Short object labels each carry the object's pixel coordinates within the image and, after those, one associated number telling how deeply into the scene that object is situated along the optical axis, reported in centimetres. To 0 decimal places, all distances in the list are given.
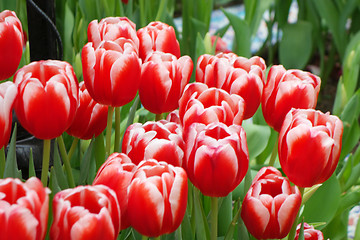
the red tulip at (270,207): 110
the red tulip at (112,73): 115
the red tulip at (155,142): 108
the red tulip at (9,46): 116
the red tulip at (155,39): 127
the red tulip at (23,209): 94
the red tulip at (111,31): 124
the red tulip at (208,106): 110
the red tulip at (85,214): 97
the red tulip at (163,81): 118
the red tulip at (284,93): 119
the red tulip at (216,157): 106
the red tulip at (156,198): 101
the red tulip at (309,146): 110
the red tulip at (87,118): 122
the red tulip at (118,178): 104
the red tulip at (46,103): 109
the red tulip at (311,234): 124
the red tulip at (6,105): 106
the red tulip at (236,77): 120
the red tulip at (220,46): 292
